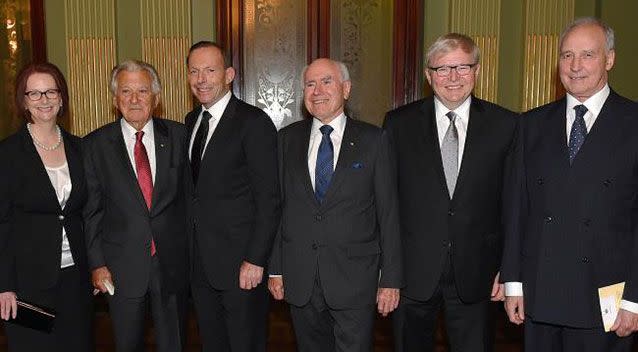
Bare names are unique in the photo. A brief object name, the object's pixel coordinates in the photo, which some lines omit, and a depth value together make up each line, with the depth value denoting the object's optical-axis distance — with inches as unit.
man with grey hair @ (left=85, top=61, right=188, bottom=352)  104.0
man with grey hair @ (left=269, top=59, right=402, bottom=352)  98.9
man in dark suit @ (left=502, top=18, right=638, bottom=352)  84.2
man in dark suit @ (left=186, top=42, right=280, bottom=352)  104.3
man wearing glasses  98.0
